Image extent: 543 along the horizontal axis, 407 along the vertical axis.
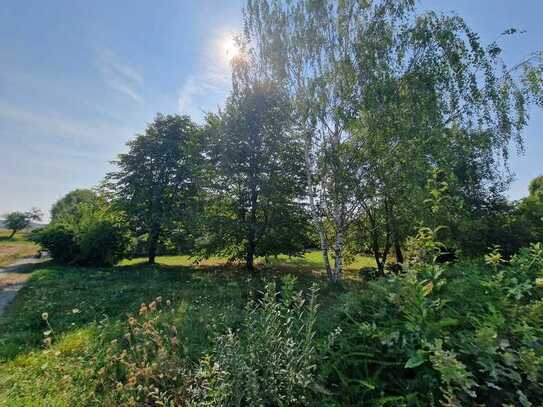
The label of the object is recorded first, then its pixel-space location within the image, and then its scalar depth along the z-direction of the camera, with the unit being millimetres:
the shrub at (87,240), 13898
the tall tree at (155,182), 13953
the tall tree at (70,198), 46969
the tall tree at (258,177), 10938
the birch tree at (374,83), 8156
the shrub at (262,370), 1628
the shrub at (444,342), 1357
